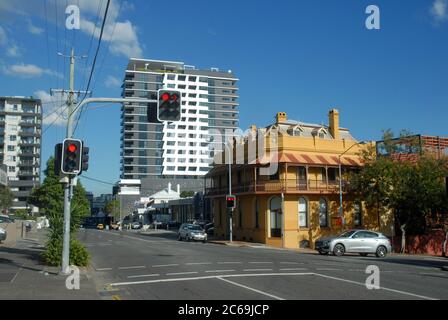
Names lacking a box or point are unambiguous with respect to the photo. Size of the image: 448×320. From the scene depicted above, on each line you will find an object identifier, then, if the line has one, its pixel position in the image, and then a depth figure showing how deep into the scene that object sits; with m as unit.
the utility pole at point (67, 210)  15.38
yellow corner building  40.97
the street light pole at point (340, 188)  38.48
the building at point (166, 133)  140.00
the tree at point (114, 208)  112.34
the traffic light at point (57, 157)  15.00
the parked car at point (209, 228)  55.31
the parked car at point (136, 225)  88.38
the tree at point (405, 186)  36.50
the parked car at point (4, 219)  40.41
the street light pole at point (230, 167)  41.62
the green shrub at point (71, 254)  18.14
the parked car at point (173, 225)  79.75
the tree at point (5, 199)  75.94
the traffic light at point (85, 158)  15.80
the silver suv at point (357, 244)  28.55
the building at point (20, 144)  116.88
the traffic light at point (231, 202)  40.22
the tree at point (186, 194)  107.09
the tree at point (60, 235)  18.31
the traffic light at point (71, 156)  14.89
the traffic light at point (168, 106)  14.88
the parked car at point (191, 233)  43.12
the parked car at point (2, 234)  31.19
